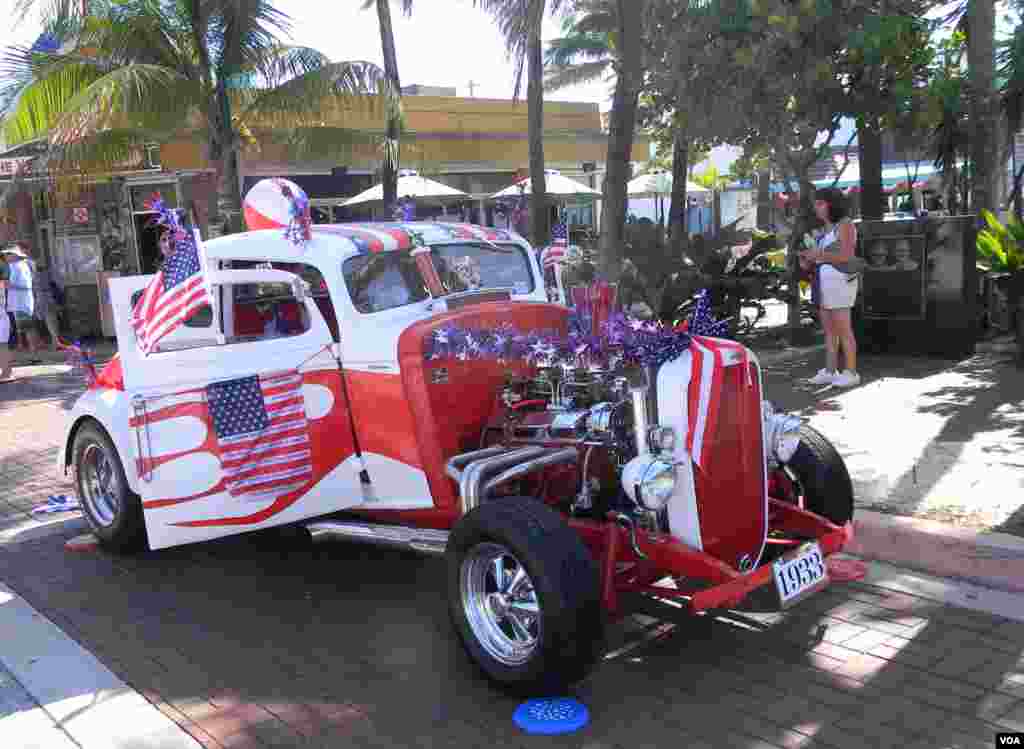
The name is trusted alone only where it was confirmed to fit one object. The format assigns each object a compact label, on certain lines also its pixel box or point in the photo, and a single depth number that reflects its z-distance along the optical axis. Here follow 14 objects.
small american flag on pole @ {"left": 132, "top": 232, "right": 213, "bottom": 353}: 4.96
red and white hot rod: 3.95
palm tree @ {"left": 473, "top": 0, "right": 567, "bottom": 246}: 11.20
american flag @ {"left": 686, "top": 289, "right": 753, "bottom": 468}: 4.02
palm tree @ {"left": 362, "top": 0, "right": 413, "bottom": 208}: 15.52
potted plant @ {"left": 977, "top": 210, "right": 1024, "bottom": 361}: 9.47
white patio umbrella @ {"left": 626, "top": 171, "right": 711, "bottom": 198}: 25.27
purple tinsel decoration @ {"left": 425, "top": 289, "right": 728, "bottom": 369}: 4.15
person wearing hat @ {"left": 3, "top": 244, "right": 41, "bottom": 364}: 14.56
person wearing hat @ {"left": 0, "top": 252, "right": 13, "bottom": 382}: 13.02
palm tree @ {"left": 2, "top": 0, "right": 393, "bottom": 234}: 12.20
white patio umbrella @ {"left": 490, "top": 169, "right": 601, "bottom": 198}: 20.70
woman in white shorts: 8.45
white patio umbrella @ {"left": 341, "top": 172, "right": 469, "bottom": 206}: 18.44
